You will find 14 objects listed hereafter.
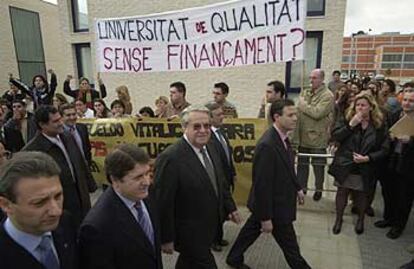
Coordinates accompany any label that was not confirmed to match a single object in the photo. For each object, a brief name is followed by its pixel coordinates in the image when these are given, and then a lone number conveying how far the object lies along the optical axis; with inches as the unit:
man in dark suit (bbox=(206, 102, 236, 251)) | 149.9
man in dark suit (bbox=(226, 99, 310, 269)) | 121.8
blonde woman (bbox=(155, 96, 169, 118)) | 226.7
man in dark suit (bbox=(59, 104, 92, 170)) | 165.2
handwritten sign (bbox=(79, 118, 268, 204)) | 197.0
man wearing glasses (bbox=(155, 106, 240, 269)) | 100.7
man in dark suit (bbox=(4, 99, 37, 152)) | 197.3
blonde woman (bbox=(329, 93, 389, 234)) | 157.4
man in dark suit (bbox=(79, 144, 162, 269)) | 68.4
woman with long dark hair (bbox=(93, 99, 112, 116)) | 236.2
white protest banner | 183.9
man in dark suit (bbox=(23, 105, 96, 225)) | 128.9
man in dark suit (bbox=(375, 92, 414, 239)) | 156.9
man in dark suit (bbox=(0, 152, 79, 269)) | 54.1
